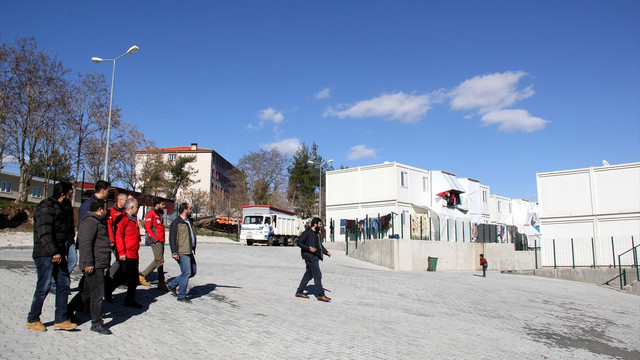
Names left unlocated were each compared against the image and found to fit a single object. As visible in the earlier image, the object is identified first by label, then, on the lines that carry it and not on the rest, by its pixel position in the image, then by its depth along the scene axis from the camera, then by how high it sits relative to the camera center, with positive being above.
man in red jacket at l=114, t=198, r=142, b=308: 7.24 -0.20
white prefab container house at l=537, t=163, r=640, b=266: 28.58 +1.68
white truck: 33.75 +0.69
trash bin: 24.03 -1.38
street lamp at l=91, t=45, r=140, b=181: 21.19 +8.57
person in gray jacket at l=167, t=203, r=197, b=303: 8.42 -0.21
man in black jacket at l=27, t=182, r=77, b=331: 5.82 -0.26
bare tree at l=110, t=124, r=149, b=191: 37.07 +6.23
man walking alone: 9.80 -0.36
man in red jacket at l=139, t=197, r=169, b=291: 9.09 +0.03
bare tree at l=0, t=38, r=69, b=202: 28.17 +8.30
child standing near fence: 22.31 -1.26
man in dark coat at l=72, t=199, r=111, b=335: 5.99 -0.26
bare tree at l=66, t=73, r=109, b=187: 31.79 +8.46
